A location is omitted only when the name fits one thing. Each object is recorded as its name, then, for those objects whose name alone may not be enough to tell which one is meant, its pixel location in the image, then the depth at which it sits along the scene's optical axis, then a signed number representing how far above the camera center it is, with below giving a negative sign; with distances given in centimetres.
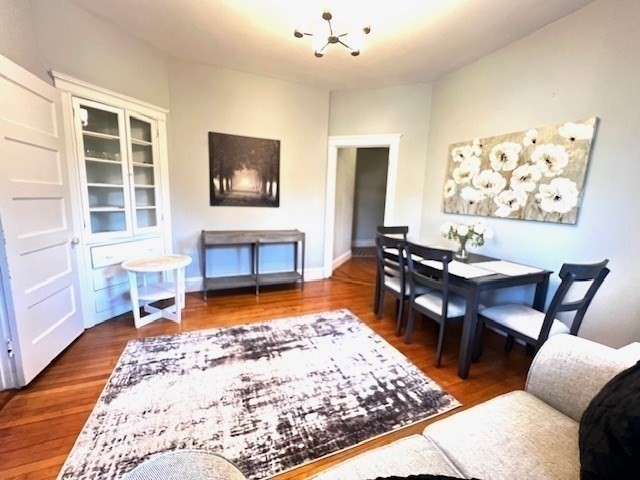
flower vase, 261 -50
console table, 342 -73
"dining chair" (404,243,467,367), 206 -76
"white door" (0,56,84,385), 171 -25
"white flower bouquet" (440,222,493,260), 249 -28
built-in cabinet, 246 +6
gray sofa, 89 -84
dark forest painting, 352 +30
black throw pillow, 69 -61
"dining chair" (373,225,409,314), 307 -41
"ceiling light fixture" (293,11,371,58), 210 +121
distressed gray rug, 141 -129
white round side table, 260 -100
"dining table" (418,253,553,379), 197 -58
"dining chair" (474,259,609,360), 162 -80
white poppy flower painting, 212 +29
